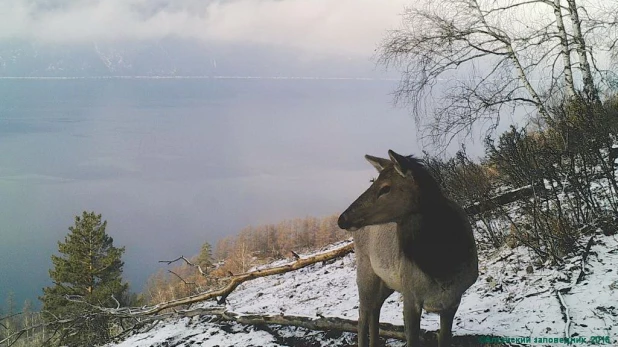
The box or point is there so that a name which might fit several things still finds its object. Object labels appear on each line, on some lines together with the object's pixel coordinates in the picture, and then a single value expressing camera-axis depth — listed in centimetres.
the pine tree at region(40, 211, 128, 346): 2238
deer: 372
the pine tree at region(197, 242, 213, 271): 2897
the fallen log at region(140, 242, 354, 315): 859
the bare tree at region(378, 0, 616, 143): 1200
